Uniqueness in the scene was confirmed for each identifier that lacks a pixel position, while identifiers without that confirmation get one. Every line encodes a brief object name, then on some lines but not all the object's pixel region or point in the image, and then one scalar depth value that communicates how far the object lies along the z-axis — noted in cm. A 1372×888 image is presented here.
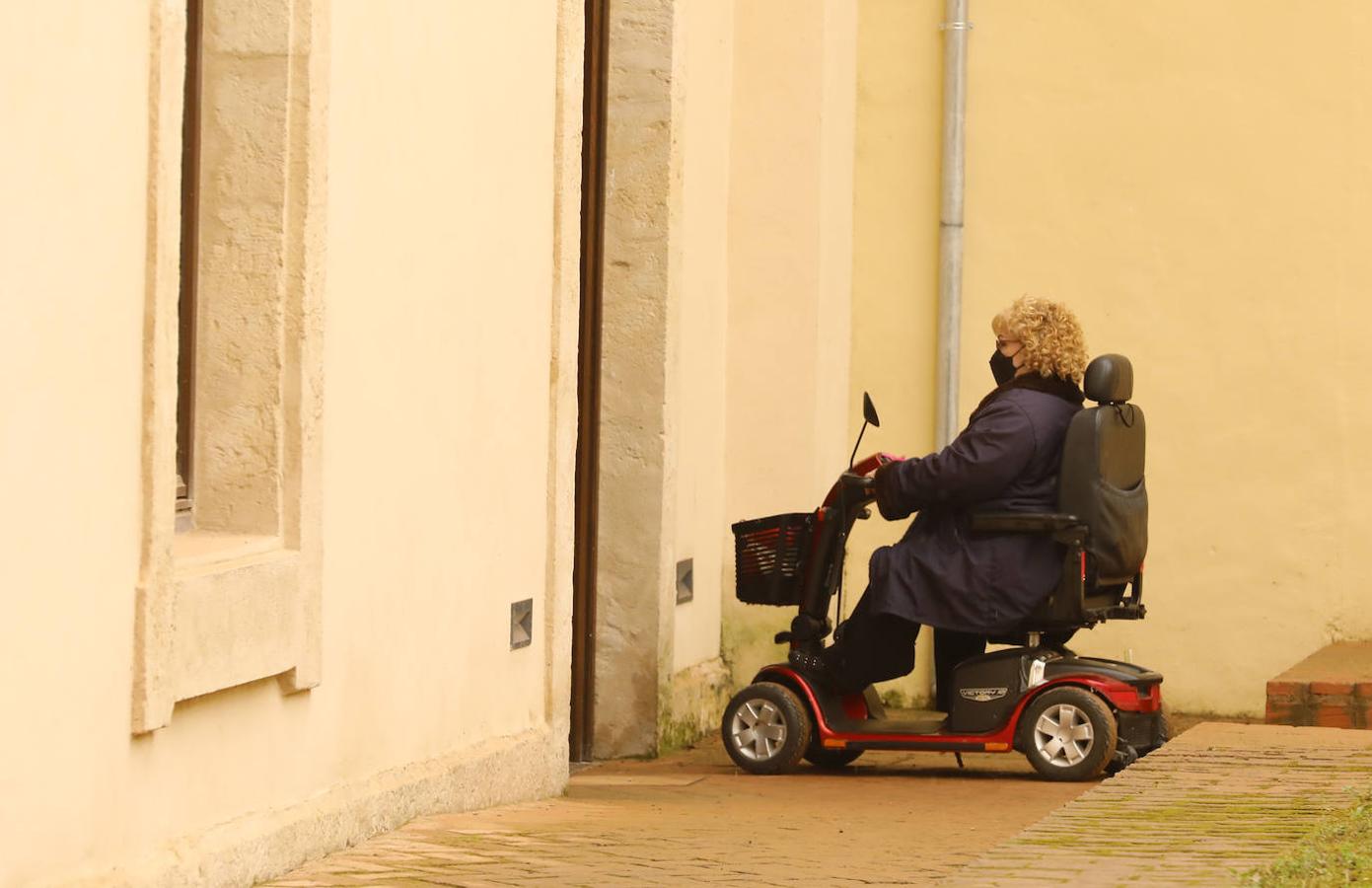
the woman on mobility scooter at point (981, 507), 1709
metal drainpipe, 2330
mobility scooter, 1698
